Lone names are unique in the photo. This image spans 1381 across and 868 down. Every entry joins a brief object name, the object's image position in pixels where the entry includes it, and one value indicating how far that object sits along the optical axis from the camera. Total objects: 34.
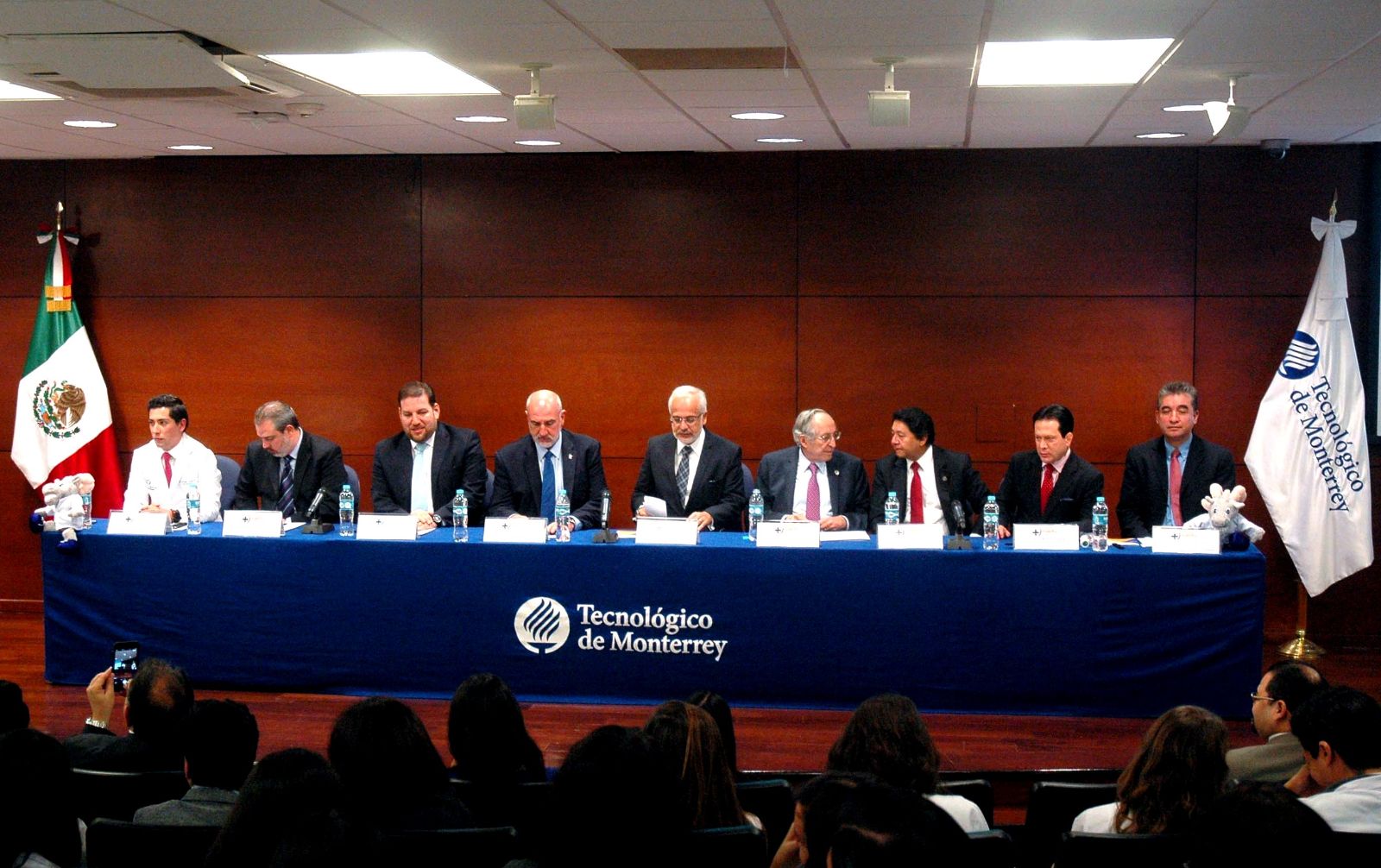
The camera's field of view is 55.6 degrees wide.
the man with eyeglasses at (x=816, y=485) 6.07
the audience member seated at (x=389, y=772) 2.72
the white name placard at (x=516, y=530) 5.52
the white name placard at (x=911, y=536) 5.31
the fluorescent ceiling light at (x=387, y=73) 4.92
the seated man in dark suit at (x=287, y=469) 6.13
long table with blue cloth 5.21
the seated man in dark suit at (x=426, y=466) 6.17
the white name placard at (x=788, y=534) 5.37
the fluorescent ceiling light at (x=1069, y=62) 4.57
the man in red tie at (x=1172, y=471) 6.00
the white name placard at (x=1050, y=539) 5.27
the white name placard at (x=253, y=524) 5.63
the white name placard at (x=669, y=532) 5.43
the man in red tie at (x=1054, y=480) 5.82
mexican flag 7.89
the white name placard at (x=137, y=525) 5.75
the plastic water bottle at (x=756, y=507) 5.83
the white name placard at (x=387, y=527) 5.57
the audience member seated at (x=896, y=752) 2.81
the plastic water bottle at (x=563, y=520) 5.57
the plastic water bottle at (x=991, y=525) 5.33
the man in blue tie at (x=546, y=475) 6.20
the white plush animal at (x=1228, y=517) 5.27
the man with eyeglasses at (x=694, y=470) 6.17
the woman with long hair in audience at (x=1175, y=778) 2.76
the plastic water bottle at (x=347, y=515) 5.75
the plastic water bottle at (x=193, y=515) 5.77
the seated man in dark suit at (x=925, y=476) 5.97
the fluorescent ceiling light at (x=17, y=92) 5.53
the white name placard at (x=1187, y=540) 5.17
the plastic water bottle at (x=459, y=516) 5.56
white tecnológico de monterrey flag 6.76
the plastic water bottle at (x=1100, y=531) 5.24
